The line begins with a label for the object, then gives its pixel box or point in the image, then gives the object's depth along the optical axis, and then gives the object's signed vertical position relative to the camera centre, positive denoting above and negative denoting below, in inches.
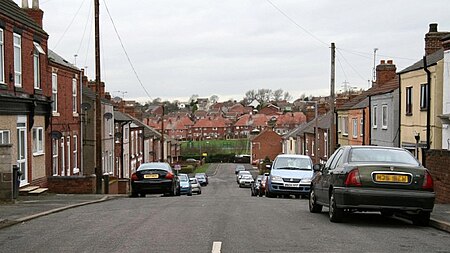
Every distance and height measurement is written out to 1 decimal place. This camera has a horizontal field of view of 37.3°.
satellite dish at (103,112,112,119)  1587.1 -1.5
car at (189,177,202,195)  1773.1 -194.9
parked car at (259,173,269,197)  1232.2 -139.1
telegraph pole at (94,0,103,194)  1059.9 +9.6
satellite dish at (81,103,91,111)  1461.1 +18.8
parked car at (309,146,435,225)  463.5 -52.9
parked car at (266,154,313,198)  934.4 -88.1
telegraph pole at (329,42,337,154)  1435.8 +85.6
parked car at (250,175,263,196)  1354.9 -153.7
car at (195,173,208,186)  2528.3 -249.8
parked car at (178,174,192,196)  1515.7 -167.1
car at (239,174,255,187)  2387.9 -240.9
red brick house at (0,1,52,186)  884.0 +34.8
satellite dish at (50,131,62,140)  1150.3 -35.3
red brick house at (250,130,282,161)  3919.8 -177.6
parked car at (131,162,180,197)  1003.9 -99.0
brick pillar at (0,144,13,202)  728.3 -68.5
